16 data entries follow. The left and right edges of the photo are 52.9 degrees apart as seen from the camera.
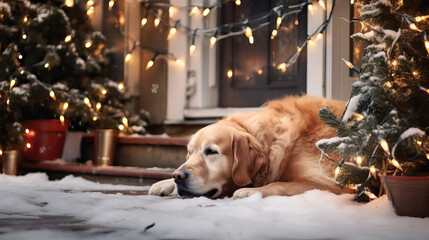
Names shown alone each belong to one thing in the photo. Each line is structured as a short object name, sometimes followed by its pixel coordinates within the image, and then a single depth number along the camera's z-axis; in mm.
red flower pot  3727
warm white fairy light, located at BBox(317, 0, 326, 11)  3336
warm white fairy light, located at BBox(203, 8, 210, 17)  3762
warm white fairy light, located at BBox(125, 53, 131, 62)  4203
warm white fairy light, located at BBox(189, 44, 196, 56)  3770
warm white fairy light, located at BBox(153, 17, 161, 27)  4102
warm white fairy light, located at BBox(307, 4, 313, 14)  3413
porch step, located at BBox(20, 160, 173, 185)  3145
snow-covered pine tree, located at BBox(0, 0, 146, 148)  3586
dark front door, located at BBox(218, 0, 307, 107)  3791
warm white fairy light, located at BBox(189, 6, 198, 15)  3927
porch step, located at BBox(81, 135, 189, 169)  3436
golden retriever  2162
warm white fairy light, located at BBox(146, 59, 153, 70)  4062
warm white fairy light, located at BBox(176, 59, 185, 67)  4105
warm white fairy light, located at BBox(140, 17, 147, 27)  4039
